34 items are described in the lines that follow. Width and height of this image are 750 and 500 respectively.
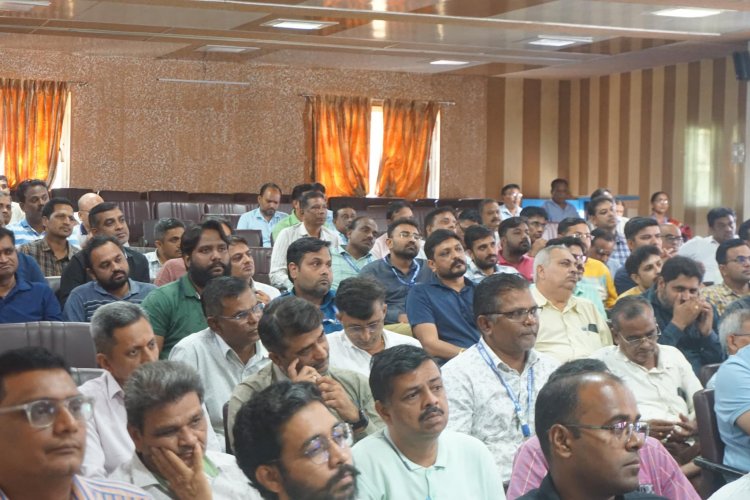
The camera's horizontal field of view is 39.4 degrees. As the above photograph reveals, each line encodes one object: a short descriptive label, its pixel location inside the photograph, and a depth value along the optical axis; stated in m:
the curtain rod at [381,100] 15.66
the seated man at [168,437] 2.33
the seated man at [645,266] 5.86
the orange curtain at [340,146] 15.60
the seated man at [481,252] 6.12
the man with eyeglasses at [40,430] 1.93
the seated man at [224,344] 3.75
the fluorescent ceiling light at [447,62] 14.23
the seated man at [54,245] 6.30
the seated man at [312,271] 5.07
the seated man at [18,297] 4.90
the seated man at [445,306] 4.93
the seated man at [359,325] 3.91
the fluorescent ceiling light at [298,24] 10.63
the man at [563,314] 4.75
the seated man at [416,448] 2.65
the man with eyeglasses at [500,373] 3.37
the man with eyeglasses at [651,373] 3.99
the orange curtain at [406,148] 15.95
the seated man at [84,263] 5.23
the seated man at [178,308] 4.47
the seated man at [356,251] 6.79
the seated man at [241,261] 5.30
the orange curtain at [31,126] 13.95
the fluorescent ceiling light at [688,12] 9.73
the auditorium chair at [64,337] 3.83
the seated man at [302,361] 3.13
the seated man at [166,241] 6.24
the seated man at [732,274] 5.82
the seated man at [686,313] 4.89
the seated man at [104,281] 4.79
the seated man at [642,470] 2.72
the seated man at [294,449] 2.03
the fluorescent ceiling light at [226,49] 13.09
